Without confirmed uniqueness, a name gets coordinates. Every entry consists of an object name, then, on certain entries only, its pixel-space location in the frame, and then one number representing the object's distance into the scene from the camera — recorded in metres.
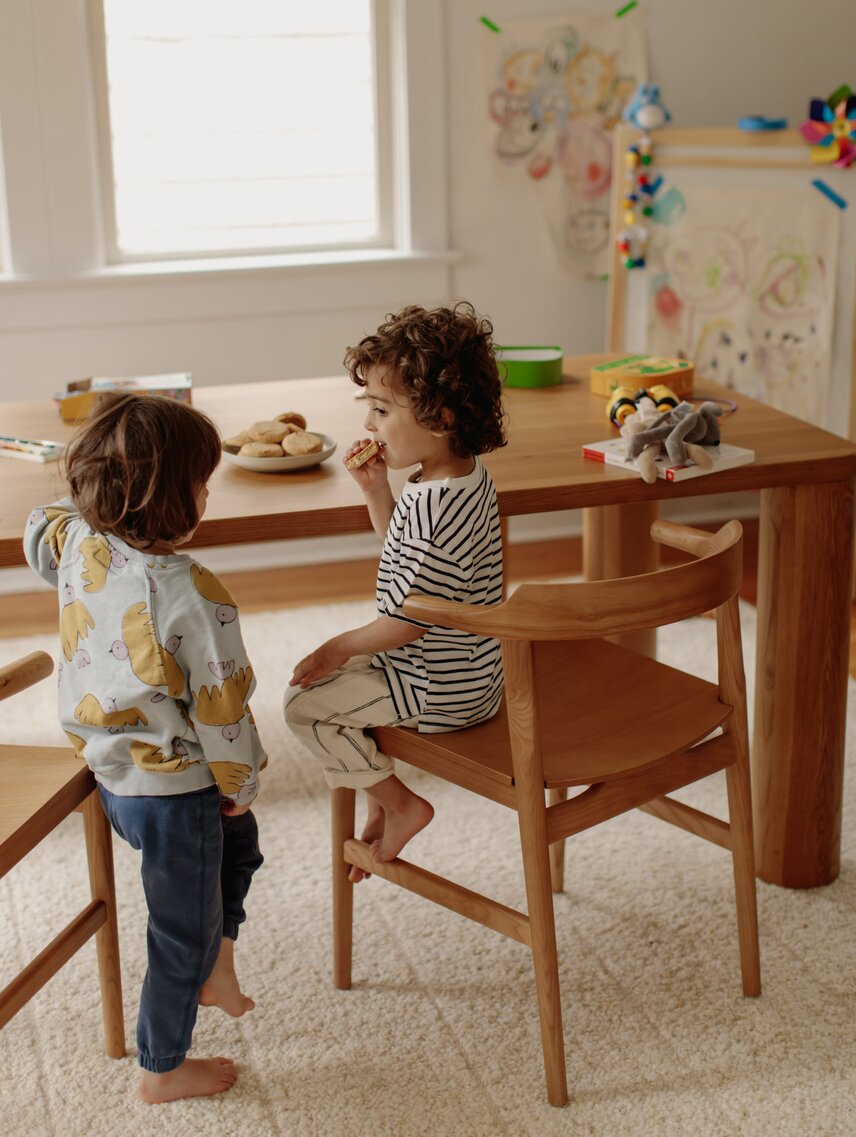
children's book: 1.86
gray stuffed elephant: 1.87
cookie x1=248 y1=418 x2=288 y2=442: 1.98
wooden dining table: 1.83
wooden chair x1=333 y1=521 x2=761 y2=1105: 1.52
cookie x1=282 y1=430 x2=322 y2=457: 1.96
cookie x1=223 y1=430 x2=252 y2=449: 1.98
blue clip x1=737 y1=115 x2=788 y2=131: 3.36
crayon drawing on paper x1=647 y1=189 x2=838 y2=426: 3.35
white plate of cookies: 1.93
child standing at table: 1.44
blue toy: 3.53
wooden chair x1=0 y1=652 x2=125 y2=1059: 1.56
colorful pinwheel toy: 3.14
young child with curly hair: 1.65
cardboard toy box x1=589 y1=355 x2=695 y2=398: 2.25
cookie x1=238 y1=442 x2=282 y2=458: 1.93
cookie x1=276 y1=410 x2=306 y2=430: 2.09
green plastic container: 2.41
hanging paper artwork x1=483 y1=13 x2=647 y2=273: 3.65
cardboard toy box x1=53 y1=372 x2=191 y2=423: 2.28
